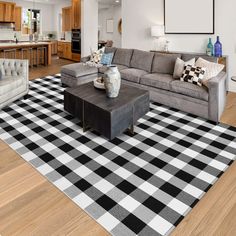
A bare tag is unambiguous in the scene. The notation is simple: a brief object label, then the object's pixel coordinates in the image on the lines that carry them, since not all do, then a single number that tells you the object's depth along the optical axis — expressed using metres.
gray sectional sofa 3.57
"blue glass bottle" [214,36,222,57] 4.92
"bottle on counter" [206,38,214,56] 5.06
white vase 3.13
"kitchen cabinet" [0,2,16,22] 9.27
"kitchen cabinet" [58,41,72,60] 9.48
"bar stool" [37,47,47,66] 7.97
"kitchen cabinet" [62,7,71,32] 9.45
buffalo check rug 1.96
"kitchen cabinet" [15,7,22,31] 9.99
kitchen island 7.08
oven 8.80
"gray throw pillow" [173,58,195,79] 4.12
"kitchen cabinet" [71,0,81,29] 8.51
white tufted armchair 3.89
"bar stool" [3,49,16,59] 7.04
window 10.83
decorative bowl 3.55
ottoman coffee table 2.89
